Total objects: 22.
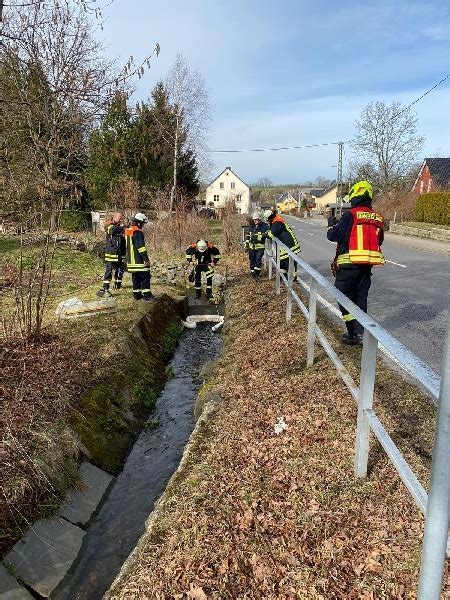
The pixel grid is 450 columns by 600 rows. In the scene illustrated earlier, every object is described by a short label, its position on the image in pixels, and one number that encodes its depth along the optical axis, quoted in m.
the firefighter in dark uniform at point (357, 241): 5.32
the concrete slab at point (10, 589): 3.20
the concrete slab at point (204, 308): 11.64
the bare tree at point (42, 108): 4.77
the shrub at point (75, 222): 25.83
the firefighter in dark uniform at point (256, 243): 11.02
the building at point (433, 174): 41.60
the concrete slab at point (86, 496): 4.20
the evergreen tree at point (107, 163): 25.34
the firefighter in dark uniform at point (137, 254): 9.25
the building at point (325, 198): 90.31
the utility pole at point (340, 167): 44.37
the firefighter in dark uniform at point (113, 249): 10.16
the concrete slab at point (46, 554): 3.44
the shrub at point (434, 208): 26.09
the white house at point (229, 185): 78.00
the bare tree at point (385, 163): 45.69
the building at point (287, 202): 100.88
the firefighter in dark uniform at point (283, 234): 9.22
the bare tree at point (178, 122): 29.12
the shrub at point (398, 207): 32.59
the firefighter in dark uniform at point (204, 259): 11.13
